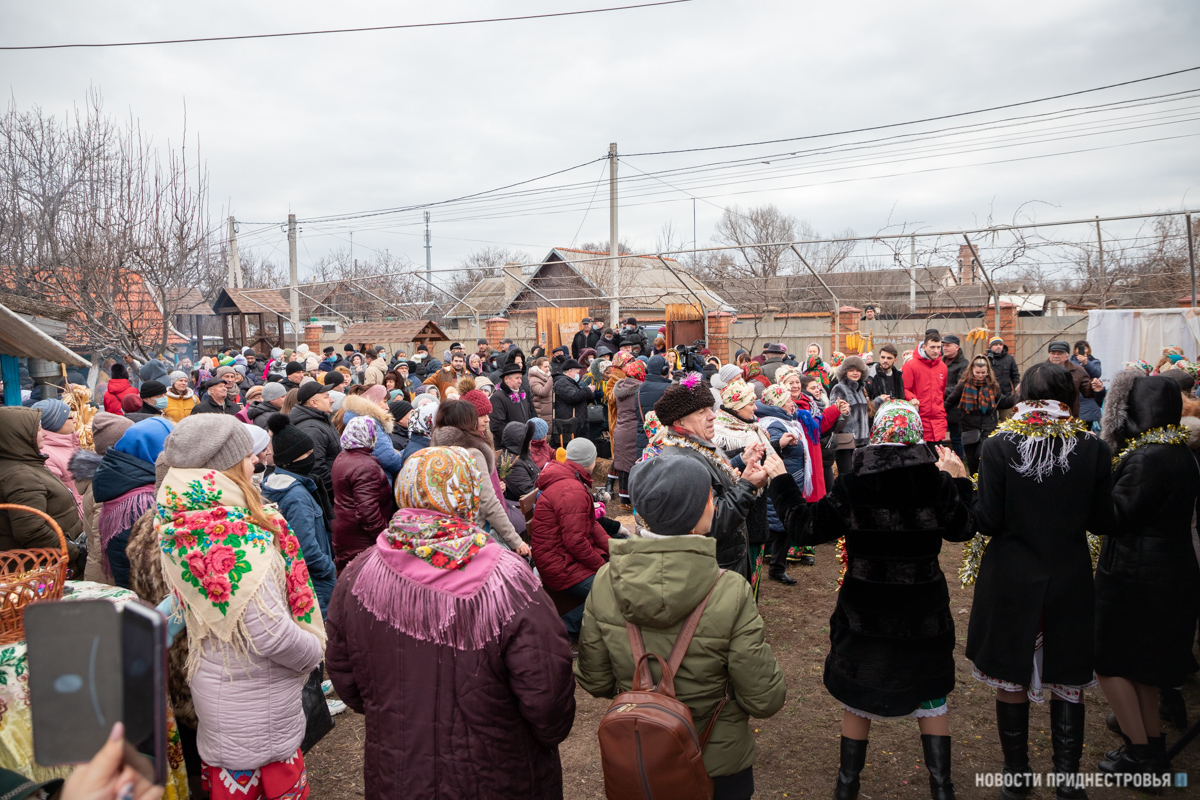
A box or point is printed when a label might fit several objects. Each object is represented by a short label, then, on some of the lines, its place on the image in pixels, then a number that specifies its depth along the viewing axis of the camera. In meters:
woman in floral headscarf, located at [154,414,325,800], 2.42
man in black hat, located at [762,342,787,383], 8.95
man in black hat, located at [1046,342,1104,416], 7.29
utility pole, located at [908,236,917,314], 13.98
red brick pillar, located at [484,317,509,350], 19.81
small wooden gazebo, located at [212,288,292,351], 21.86
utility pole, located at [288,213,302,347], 23.27
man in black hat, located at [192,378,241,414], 7.20
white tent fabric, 10.39
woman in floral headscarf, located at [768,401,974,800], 3.00
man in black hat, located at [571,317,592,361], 14.44
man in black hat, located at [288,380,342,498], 5.48
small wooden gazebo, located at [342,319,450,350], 17.86
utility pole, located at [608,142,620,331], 18.66
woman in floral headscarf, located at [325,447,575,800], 2.05
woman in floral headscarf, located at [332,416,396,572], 4.66
